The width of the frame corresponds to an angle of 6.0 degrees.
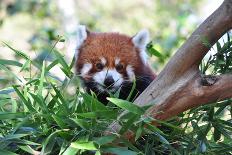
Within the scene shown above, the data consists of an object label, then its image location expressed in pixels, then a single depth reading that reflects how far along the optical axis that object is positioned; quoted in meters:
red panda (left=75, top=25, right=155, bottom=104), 4.57
